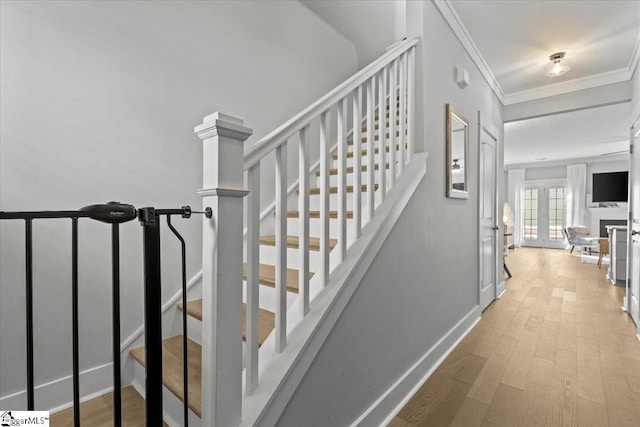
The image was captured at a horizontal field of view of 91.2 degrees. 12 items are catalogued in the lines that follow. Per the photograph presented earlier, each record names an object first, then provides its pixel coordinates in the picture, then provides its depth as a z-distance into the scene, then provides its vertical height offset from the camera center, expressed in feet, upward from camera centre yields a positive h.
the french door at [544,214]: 31.48 -0.31
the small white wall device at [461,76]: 8.72 +3.79
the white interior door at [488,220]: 11.17 -0.35
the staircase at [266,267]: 3.19 -0.63
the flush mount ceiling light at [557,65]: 10.41 +5.02
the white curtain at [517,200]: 33.12 +1.18
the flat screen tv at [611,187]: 21.12 +1.64
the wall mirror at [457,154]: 8.07 +1.62
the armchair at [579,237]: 24.47 -2.14
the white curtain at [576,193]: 29.55 +1.69
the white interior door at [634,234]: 9.77 -0.73
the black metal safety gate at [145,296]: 2.45 -0.74
